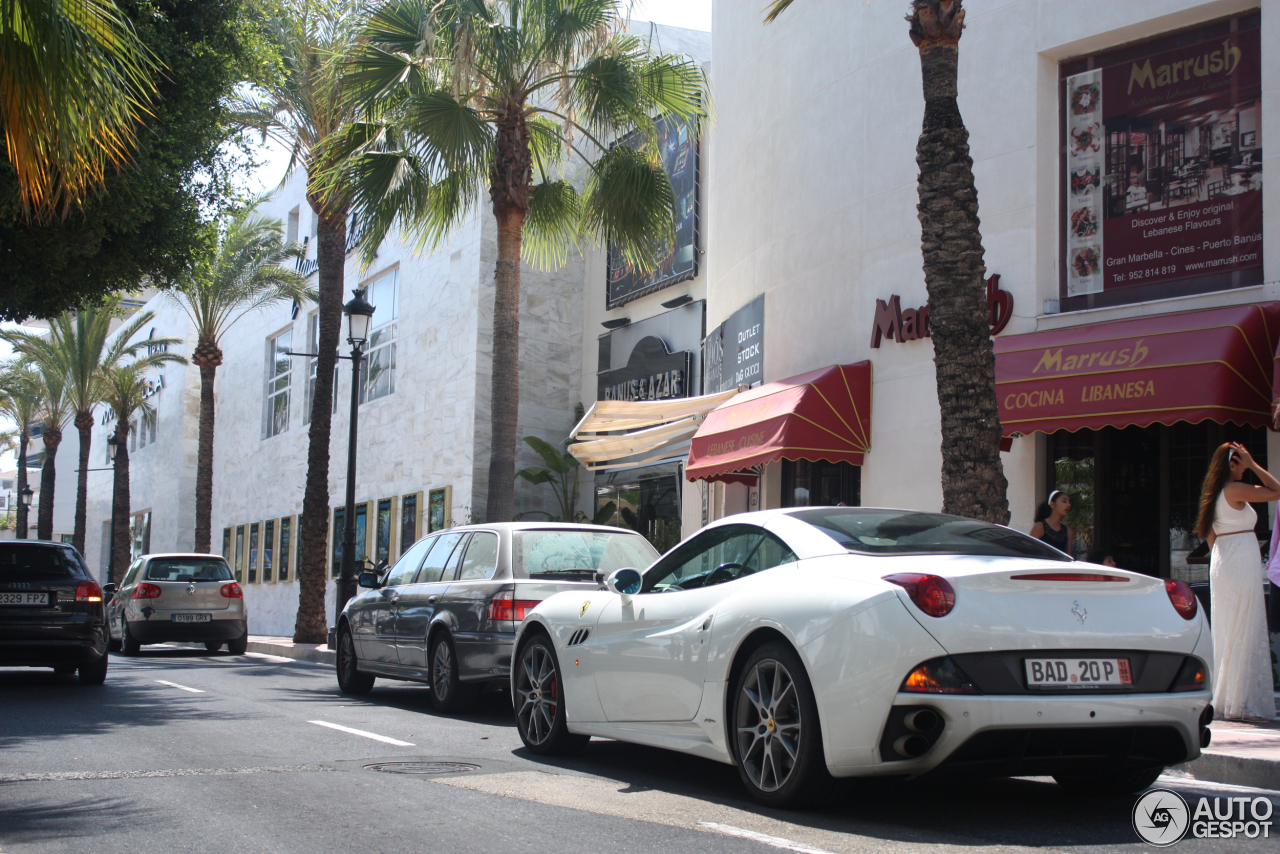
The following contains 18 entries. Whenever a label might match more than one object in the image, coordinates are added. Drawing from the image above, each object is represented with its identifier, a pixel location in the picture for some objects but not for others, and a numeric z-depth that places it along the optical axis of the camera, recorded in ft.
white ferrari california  15.76
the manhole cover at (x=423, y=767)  22.48
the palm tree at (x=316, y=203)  68.69
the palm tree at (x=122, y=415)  131.95
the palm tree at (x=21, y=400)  159.39
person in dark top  31.76
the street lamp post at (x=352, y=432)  63.16
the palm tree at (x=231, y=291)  107.76
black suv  40.70
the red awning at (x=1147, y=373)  34.19
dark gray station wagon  31.04
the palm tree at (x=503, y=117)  50.62
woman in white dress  26.48
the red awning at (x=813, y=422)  45.70
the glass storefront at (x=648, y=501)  73.97
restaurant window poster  37.73
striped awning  57.67
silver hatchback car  65.31
